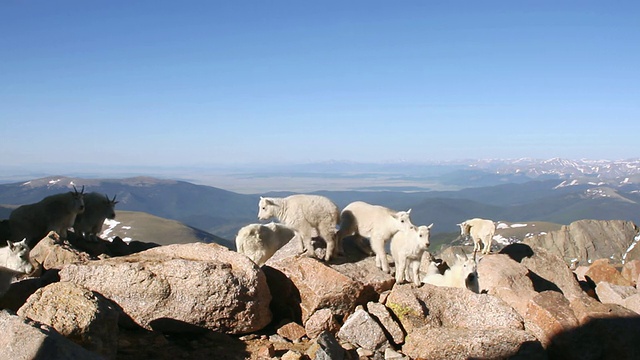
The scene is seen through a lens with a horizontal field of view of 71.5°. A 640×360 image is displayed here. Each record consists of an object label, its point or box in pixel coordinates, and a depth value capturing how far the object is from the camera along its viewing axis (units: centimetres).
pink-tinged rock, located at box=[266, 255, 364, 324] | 1180
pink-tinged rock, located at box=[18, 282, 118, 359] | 824
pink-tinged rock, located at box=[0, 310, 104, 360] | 669
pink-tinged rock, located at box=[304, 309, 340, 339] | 1138
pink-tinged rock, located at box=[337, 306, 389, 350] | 1088
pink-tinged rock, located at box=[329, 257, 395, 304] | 1226
